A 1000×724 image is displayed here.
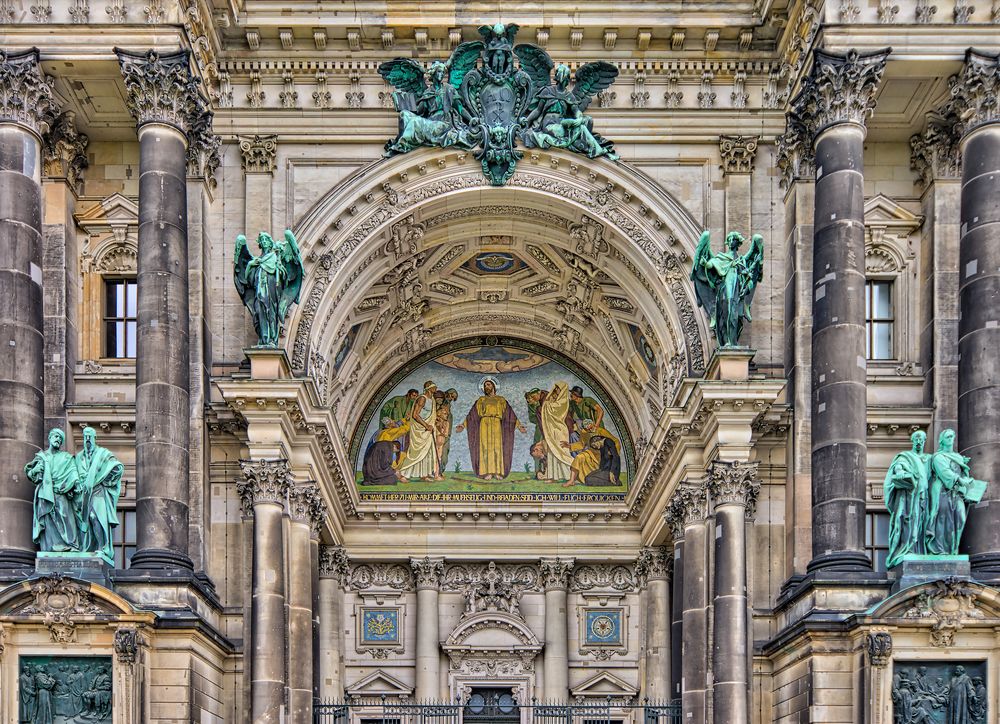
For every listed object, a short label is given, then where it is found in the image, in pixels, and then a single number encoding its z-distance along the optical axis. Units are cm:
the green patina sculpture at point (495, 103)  3198
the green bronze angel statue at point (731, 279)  2998
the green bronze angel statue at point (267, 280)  3022
